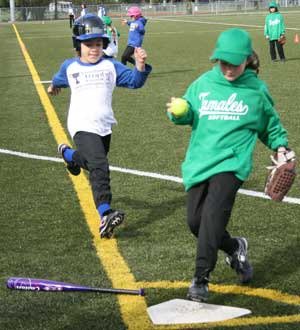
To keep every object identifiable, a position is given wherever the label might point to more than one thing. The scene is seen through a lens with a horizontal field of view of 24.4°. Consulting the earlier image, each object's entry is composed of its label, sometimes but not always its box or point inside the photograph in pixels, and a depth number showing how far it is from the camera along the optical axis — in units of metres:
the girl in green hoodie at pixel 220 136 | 4.02
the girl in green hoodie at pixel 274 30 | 21.17
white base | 3.88
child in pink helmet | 18.19
